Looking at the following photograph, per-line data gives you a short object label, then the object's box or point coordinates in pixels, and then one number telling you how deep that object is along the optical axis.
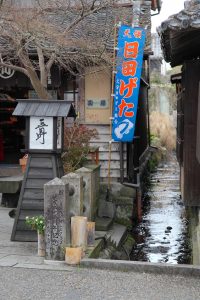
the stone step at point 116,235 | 10.16
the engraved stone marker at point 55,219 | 7.42
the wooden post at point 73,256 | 7.26
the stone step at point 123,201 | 13.34
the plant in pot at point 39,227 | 7.72
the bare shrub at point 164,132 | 33.03
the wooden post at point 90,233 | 8.19
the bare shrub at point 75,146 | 11.99
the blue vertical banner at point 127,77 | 12.47
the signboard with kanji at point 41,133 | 8.82
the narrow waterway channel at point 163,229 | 11.30
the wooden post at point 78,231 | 7.63
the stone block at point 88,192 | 9.61
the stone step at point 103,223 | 10.58
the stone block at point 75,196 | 8.15
